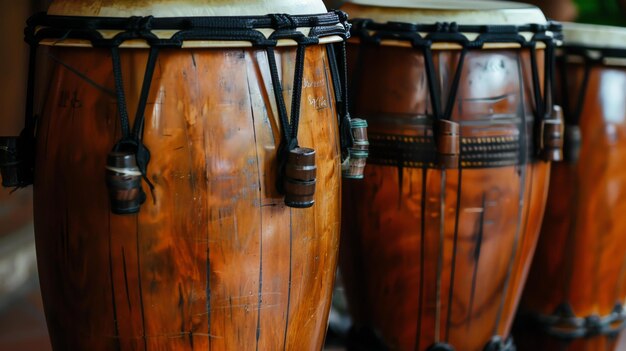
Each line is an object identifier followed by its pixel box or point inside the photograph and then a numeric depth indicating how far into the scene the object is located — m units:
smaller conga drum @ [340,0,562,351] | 1.60
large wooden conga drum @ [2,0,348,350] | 1.12
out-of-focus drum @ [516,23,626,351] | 1.95
